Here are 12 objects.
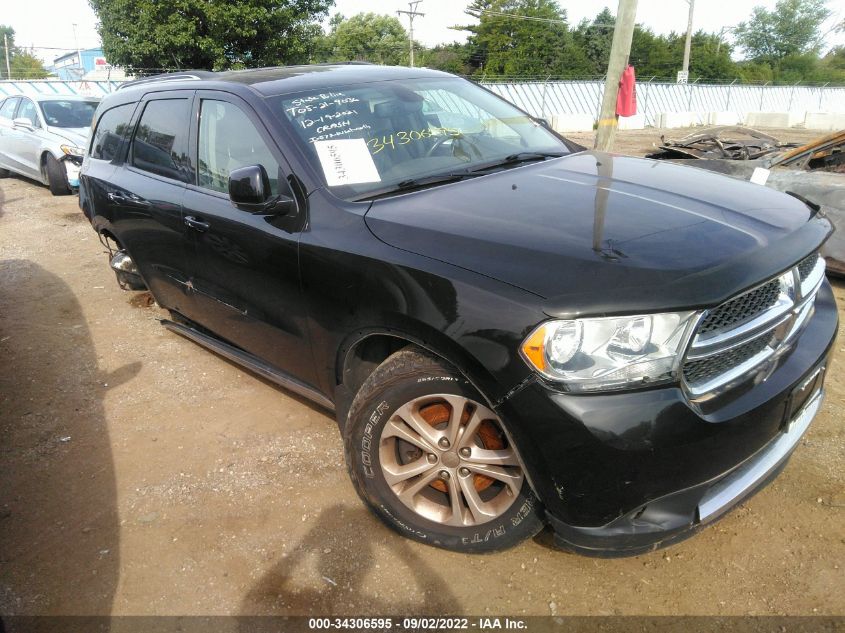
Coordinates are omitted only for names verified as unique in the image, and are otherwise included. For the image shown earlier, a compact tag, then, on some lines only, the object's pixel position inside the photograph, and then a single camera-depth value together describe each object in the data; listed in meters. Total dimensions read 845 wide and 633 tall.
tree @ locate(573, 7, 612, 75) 57.38
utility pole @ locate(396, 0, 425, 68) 50.69
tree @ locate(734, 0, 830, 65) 69.81
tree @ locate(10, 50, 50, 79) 70.51
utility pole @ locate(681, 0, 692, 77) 34.12
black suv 1.88
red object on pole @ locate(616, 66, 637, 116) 8.09
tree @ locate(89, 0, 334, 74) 19.55
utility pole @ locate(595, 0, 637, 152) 7.90
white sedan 9.92
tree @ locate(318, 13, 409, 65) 63.57
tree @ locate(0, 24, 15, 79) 70.00
